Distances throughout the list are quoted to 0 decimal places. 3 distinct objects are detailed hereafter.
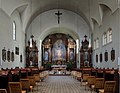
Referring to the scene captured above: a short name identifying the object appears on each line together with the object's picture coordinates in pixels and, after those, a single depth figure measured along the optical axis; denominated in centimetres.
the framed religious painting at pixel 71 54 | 2781
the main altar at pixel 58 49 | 2755
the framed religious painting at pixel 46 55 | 2775
